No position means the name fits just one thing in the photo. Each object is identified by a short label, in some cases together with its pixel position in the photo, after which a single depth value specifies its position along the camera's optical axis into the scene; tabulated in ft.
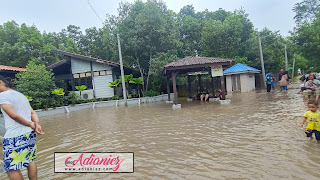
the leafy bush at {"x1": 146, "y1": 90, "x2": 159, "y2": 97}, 66.85
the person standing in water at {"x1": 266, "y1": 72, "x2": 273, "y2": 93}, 51.65
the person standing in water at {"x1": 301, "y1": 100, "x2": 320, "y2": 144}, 14.14
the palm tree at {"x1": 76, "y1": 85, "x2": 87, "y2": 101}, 62.63
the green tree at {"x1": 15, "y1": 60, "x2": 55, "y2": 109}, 49.55
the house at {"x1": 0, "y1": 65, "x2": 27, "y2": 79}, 54.24
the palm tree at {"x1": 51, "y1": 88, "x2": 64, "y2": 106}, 53.11
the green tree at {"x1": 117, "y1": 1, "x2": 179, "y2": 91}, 66.13
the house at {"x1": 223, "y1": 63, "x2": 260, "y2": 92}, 73.20
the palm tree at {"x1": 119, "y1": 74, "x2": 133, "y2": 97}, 62.96
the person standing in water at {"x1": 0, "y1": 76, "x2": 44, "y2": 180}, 8.46
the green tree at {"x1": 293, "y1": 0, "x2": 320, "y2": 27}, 113.50
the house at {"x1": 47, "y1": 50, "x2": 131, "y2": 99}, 66.49
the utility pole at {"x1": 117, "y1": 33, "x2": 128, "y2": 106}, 55.47
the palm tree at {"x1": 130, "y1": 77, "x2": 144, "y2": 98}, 63.05
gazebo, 40.22
